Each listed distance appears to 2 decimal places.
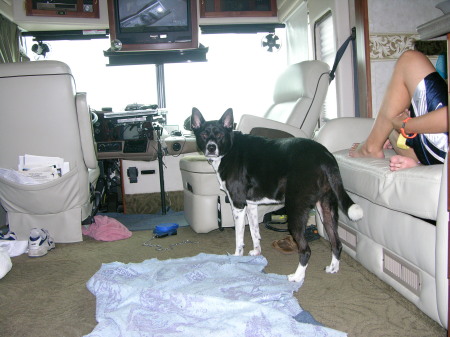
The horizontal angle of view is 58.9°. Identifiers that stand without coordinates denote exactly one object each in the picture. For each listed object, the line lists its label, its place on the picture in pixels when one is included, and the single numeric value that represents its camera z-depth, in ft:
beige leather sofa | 4.40
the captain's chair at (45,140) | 9.04
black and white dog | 6.53
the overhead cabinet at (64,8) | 15.72
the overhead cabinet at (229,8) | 17.35
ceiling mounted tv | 16.21
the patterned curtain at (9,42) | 14.80
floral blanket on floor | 4.91
